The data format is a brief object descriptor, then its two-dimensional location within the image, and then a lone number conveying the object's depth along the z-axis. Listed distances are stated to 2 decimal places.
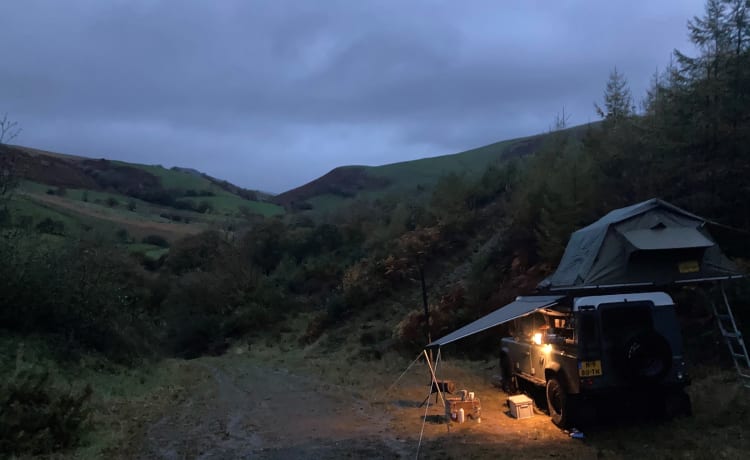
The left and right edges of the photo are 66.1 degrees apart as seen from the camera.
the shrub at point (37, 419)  7.87
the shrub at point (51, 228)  25.03
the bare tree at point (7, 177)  15.70
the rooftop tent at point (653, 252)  11.47
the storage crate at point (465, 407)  10.48
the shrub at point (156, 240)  64.12
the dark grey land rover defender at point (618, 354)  8.64
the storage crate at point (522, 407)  10.36
